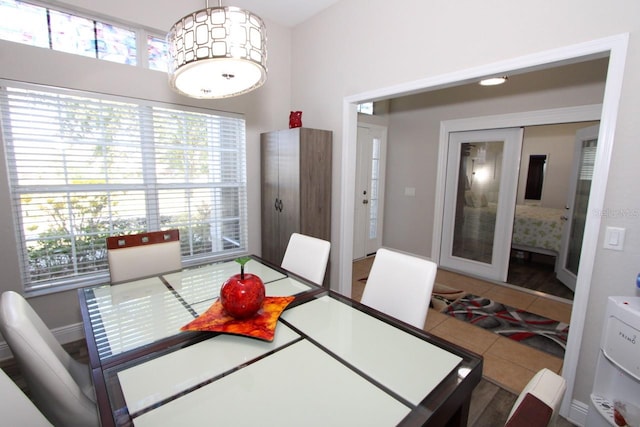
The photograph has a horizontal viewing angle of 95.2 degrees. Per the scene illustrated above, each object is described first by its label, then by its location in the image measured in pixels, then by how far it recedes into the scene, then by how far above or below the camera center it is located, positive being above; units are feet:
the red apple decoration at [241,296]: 4.20 -1.77
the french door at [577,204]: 11.03 -0.94
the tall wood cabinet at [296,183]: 9.65 -0.31
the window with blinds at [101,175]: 7.48 -0.10
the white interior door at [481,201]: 12.00 -0.99
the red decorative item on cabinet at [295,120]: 10.01 +1.87
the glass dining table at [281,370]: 2.80 -2.25
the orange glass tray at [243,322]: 4.00 -2.15
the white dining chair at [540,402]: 1.77 -1.47
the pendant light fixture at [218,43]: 3.70 +1.69
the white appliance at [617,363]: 4.32 -2.79
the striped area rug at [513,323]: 8.34 -4.57
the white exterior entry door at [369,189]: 15.02 -0.69
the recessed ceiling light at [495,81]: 10.32 +3.47
